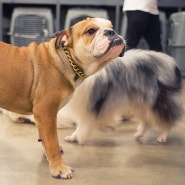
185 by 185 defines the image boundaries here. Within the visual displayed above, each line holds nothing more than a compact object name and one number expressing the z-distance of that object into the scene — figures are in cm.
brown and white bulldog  202
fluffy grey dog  249
